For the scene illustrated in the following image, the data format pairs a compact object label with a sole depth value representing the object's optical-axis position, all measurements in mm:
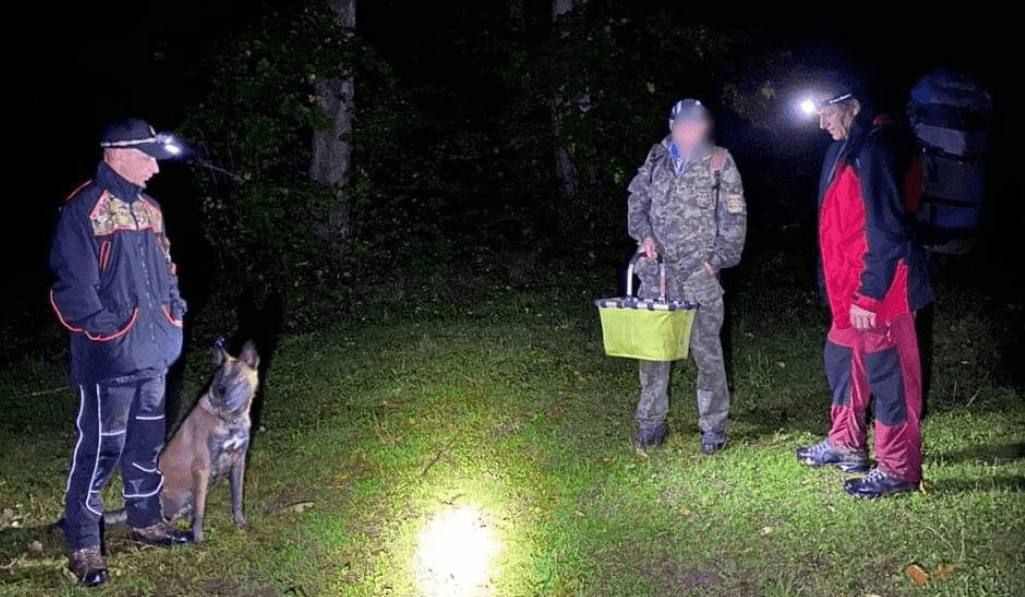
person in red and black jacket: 5078
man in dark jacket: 4551
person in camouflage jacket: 5918
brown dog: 5094
